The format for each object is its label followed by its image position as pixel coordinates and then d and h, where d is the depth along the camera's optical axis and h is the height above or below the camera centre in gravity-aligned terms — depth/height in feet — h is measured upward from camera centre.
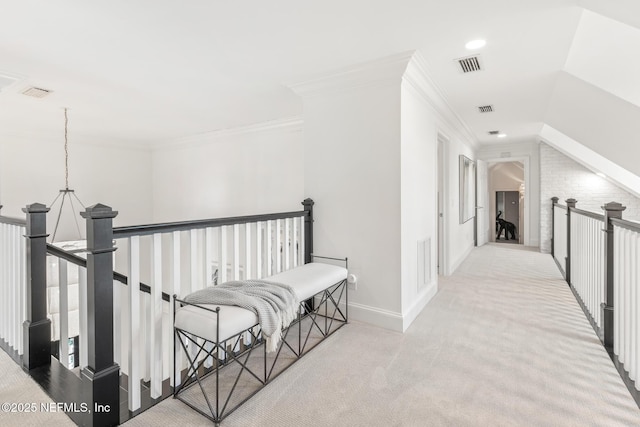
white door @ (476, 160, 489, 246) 23.02 +0.44
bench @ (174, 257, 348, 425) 5.60 -3.39
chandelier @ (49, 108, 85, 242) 17.91 +0.63
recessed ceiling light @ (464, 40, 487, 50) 7.92 +4.23
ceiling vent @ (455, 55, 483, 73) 8.86 +4.26
